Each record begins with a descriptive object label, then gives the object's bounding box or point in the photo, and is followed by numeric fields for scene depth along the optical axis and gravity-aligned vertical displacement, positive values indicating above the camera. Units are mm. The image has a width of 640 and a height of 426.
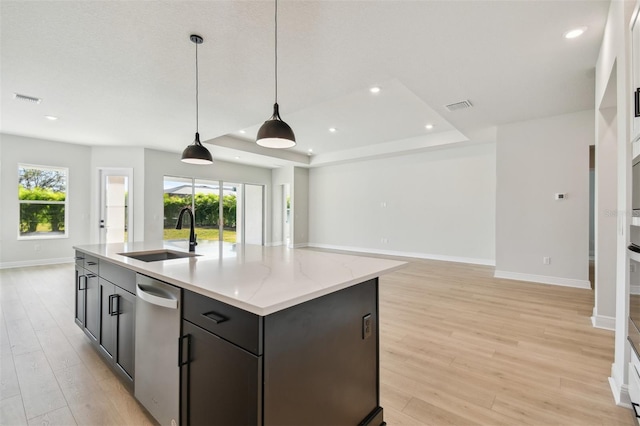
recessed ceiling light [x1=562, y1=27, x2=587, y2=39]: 2535 +1648
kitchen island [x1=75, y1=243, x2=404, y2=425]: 1088 -566
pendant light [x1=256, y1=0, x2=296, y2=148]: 2084 +599
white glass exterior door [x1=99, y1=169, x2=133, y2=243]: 6969 +216
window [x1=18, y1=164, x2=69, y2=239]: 6145 +249
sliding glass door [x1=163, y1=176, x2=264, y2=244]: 7648 +184
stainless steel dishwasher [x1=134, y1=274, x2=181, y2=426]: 1432 -736
